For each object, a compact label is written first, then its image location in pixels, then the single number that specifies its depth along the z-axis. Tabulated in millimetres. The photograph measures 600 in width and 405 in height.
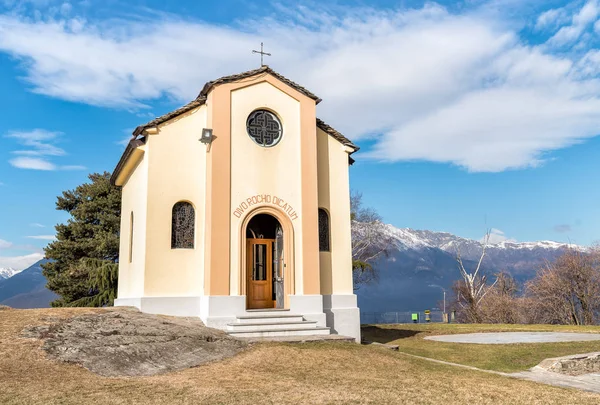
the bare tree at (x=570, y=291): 34531
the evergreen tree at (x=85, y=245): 30203
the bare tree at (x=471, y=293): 37950
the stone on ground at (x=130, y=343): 9805
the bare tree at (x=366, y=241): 37375
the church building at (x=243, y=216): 14844
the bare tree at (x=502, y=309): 36594
